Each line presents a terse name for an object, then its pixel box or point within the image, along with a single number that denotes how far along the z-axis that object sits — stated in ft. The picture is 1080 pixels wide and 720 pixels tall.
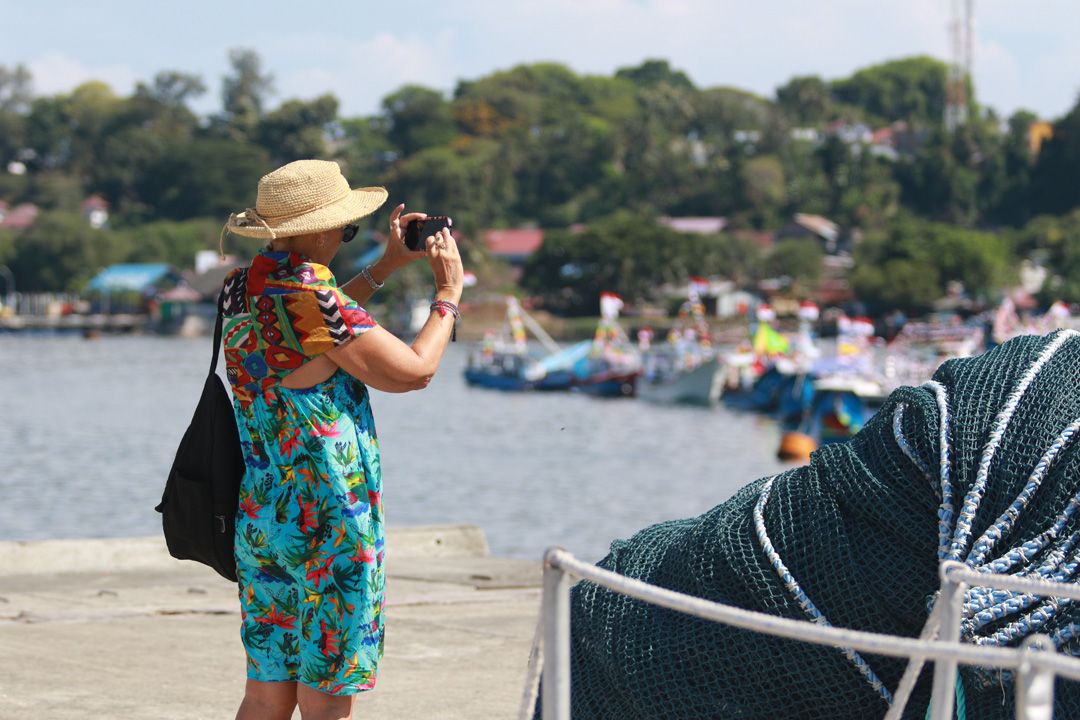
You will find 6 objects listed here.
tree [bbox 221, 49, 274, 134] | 574.97
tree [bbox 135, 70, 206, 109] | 573.74
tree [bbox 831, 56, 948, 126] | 635.66
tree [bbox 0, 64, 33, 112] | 602.03
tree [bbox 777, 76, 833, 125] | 534.37
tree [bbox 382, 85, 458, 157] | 521.65
